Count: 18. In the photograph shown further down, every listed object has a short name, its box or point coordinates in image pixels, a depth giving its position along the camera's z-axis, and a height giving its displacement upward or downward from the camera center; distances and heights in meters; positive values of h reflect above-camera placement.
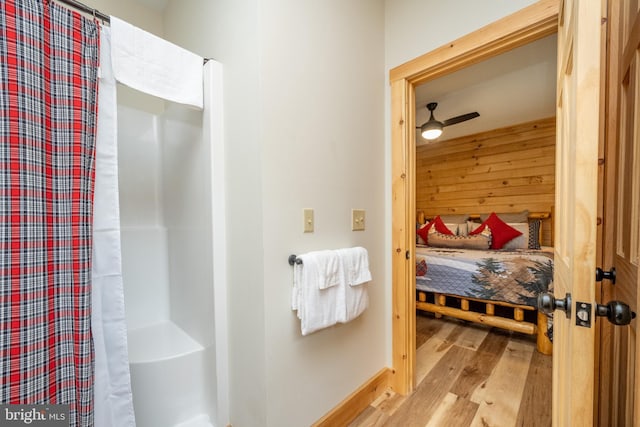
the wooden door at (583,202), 0.57 +0.01
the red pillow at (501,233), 3.31 -0.35
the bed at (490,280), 2.20 -0.68
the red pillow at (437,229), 3.81 -0.33
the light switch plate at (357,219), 1.50 -0.07
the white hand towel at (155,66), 1.01 +0.61
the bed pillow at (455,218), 4.26 -0.19
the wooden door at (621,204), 0.64 +0.00
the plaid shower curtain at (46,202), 0.78 +0.03
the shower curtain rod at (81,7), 0.93 +0.73
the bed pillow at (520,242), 3.30 -0.46
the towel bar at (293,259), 1.18 -0.23
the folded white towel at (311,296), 1.17 -0.41
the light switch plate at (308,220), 1.25 -0.06
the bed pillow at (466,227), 3.94 -0.32
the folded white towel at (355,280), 1.34 -0.39
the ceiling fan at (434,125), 2.94 +0.94
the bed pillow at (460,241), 3.29 -0.45
